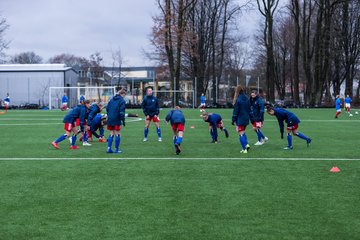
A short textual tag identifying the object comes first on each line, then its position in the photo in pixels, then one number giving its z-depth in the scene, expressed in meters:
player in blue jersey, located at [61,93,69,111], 48.73
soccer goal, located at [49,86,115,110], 57.55
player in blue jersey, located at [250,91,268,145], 17.73
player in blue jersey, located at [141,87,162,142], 19.34
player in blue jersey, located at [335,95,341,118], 35.09
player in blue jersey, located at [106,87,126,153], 14.87
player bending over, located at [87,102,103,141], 17.31
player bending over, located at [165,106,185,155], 15.06
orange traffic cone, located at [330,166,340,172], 11.27
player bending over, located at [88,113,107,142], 18.53
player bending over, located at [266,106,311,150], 15.87
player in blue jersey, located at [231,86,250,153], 14.89
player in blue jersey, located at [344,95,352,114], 41.03
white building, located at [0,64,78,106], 65.12
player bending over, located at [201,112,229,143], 18.11
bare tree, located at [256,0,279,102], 58.84
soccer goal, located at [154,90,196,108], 58.03
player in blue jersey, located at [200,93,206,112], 55.93
